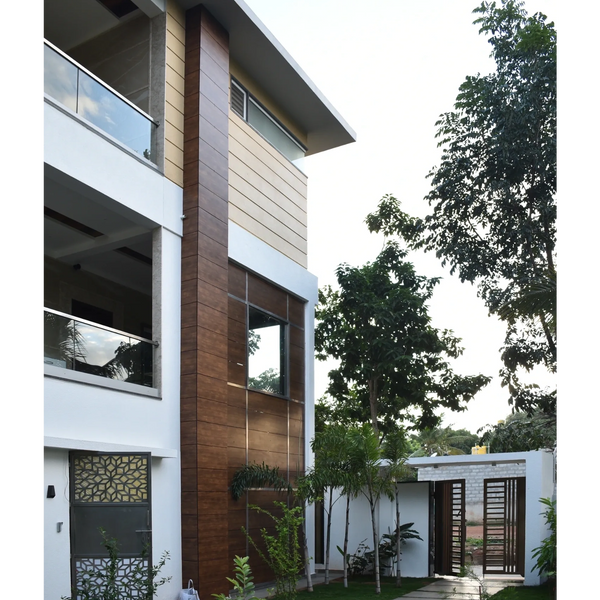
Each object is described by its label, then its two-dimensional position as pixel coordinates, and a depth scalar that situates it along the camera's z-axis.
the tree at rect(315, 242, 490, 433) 16.34
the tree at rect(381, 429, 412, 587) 11.47
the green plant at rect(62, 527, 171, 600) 6.59
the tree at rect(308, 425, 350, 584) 11.05
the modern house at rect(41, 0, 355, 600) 7.79
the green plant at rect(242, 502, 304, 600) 8.19
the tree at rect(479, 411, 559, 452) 16.17
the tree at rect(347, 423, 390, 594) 11.16
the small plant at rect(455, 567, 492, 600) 7.41
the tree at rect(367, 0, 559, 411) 14.59
